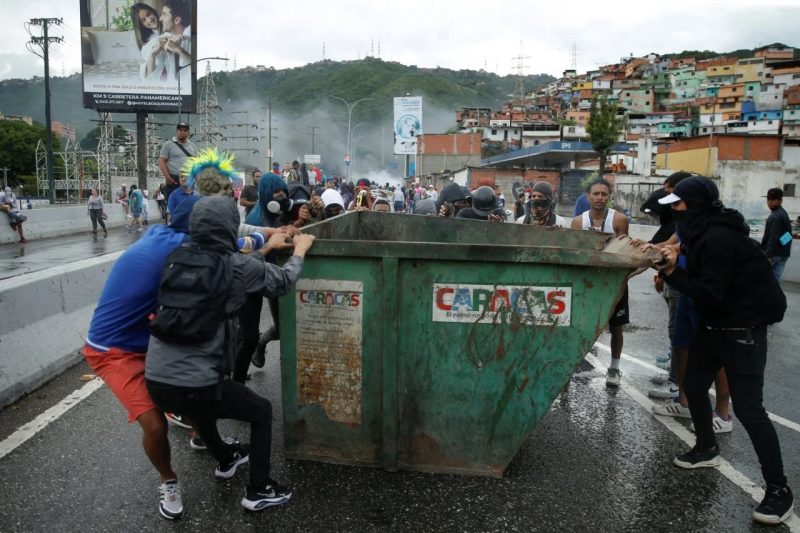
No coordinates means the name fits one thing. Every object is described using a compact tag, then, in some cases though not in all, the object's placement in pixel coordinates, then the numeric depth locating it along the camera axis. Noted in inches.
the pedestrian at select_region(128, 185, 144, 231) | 876.6
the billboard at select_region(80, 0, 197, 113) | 1539.1
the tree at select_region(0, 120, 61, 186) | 3174.2
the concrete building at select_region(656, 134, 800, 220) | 1600.6
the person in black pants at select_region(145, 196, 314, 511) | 112.8
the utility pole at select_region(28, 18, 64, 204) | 1387.8
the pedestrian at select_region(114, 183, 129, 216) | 1002.7
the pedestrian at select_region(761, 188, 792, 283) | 356.2
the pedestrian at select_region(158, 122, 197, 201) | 290.5
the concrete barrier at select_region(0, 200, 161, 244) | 656.4
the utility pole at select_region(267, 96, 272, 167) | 1720.7
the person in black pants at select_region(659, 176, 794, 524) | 129.3
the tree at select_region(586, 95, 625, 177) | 2240.4
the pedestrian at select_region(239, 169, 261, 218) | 319.5
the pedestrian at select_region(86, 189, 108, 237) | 762.2
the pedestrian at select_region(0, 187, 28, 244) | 637.3
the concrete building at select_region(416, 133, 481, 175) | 3125.0
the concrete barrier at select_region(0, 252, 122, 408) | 183.8
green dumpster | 133.1
